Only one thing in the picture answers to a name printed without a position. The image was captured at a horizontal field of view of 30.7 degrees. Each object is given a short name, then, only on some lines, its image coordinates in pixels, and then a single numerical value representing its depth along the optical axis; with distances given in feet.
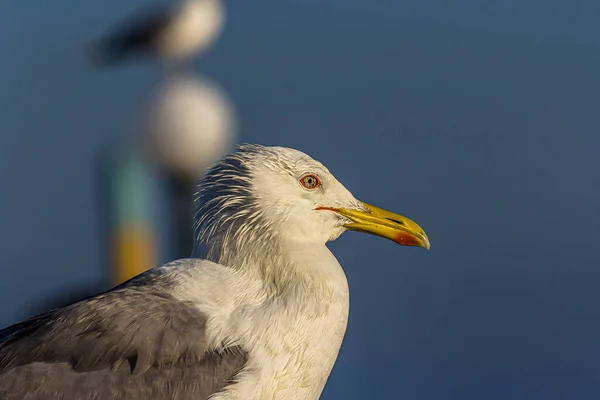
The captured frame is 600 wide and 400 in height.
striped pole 41.06
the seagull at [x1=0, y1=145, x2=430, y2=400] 13.93
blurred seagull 47.88
